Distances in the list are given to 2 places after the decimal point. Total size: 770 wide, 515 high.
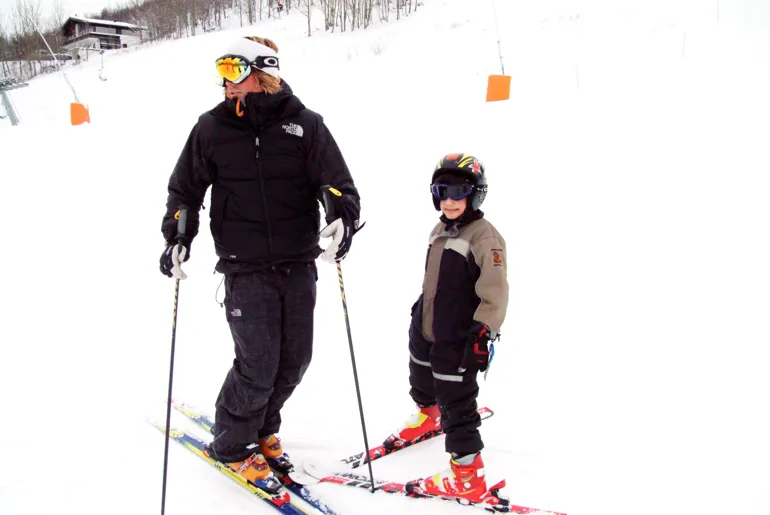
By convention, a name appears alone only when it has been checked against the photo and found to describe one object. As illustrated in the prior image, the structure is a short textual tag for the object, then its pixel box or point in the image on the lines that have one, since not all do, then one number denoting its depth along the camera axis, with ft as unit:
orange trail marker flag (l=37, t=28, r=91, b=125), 37.57
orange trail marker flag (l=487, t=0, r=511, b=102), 23.90
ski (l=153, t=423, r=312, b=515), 8.46
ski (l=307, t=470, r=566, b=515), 8.26
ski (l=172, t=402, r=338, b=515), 8.62
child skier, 8.37
